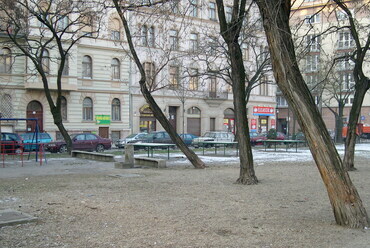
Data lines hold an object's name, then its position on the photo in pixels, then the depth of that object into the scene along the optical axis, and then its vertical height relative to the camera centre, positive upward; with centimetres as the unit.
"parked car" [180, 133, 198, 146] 3681 -87
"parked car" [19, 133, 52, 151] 2793 -76
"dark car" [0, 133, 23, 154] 2598 -64
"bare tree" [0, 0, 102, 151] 2114 +551
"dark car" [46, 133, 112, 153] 2853 -113
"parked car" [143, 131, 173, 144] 3416 -82
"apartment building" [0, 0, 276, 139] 3662 +311
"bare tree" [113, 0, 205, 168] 1647 +11
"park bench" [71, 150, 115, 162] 2026 -144
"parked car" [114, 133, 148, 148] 3438 -92
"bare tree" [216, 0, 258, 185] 1207 +103
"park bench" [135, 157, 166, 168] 1694 -140
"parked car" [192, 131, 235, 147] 3792 -70
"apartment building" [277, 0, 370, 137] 4043 +389
